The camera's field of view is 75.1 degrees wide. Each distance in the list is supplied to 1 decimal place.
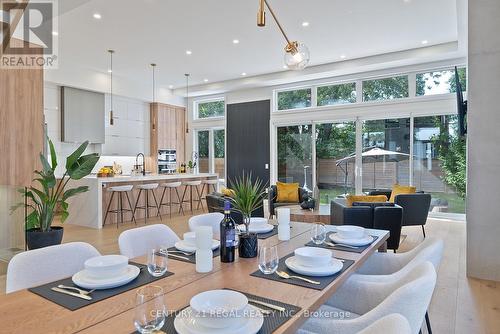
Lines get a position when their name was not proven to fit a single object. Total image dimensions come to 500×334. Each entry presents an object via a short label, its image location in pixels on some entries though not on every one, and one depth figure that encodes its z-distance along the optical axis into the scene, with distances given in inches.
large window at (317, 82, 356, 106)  327.0
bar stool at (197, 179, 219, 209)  343.6
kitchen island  243.0
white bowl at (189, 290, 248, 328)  39.1
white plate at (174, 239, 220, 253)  71.9
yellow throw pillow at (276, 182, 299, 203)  264.5
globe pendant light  124.2
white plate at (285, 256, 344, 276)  57.9
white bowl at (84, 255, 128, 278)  54.1
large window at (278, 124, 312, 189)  353.7
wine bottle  65.5
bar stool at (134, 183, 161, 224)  265.4
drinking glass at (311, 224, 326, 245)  79.0
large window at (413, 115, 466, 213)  277.9
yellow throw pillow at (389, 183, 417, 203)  226.7
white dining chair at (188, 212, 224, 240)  100.2
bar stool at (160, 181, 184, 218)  287.3
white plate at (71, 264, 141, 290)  51.7
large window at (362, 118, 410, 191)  300.3
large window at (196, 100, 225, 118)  417.7
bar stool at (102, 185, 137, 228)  246.2
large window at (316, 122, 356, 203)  327.6
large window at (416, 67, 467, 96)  278.4
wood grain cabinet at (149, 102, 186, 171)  395.2
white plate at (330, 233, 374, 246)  77.5
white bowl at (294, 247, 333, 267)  60.9
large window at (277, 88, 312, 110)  353.7
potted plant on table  69.1
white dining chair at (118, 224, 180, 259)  79.1
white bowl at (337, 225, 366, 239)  81.0
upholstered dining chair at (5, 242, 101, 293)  59.4
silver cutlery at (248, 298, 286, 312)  45.5
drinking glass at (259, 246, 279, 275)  58.5
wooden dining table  41.1
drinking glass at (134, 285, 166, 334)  38.6
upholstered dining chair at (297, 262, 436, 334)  49.1
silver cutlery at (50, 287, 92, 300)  48.9
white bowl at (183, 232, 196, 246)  74.5
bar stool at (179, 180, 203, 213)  318.8
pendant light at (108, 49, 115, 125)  288.8
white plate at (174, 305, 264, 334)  39.0
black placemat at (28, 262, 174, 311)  47.2
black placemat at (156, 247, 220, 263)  67.0
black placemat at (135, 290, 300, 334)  40.4
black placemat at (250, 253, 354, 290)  53.9
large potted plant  142.9
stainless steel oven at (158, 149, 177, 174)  397.1
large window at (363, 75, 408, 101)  301.0
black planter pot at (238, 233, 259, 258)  69.0
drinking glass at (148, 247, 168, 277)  58.0
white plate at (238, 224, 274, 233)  89.8
